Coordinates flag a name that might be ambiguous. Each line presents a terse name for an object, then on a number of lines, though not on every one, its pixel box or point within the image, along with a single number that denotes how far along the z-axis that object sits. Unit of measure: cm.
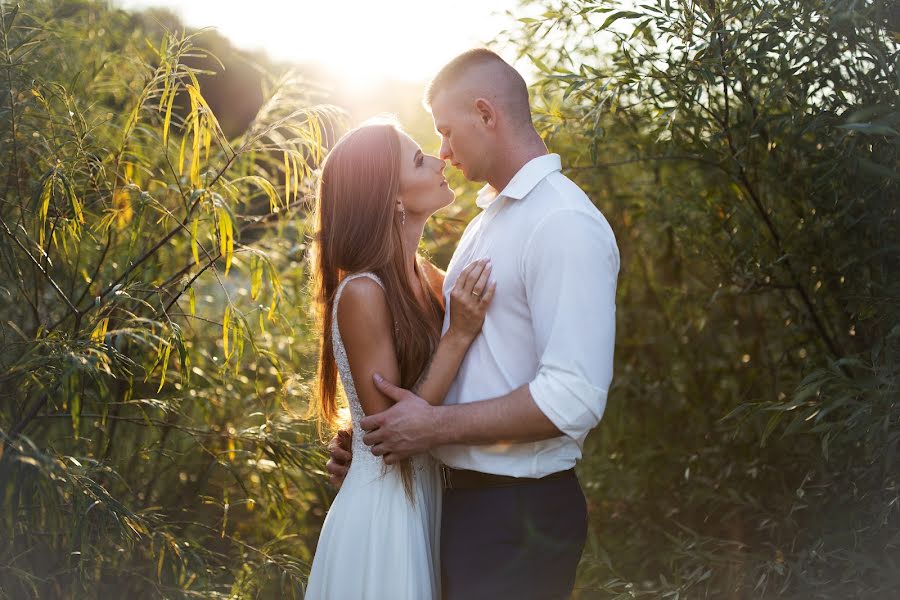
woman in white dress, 200
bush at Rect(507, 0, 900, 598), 247
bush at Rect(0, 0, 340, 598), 241
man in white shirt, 179
